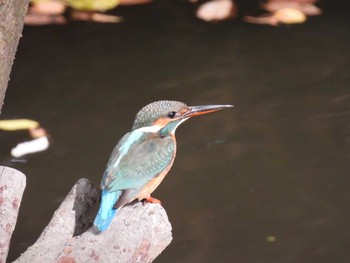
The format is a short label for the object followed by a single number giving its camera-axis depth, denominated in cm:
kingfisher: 487
